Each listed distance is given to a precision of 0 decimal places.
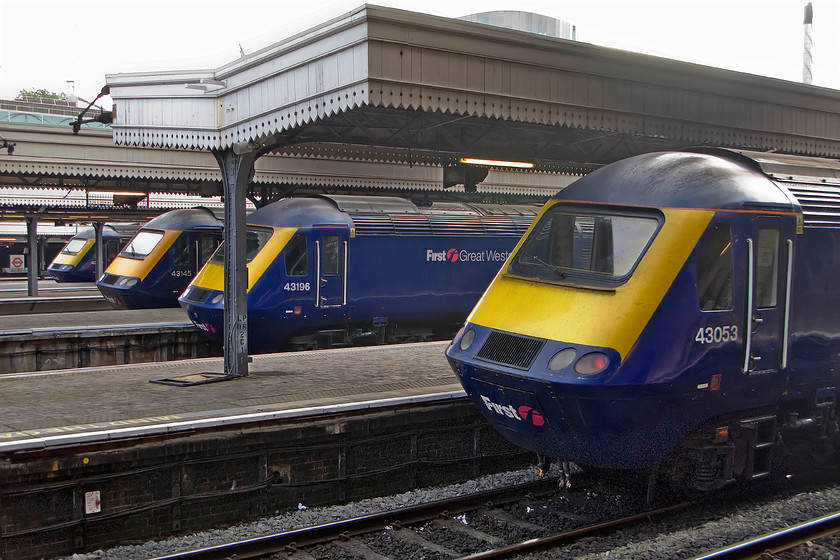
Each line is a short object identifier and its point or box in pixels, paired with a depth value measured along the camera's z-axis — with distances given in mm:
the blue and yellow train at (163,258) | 19984
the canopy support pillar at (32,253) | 25156
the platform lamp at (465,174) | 15617
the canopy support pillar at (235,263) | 11477
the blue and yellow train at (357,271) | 14477
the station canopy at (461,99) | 8078
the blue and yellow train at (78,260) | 36000
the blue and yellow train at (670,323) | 6770
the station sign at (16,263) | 47991
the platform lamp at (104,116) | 12727
